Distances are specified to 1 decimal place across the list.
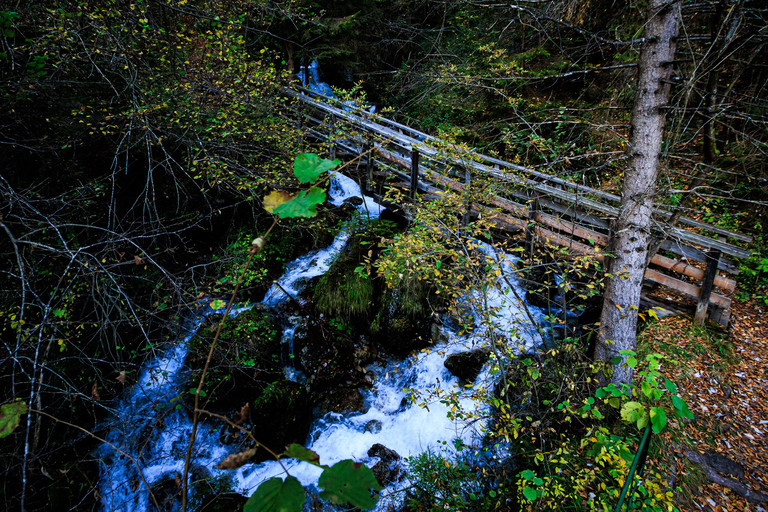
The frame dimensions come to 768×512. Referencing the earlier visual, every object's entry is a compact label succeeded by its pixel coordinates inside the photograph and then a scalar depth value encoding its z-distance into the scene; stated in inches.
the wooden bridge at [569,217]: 183.8
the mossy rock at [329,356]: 221.9
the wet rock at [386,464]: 175.9
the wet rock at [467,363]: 208.4
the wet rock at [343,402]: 212.2
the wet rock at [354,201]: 319.6
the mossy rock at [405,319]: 232.7
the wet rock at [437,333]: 230.9
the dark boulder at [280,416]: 196.7
